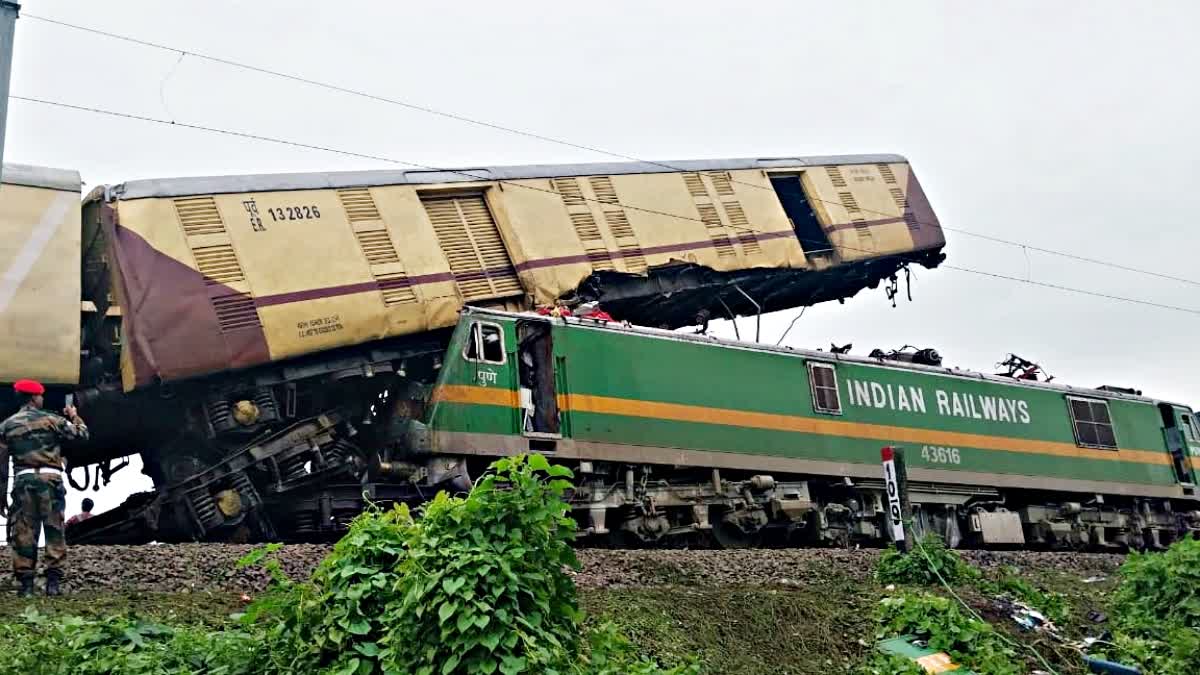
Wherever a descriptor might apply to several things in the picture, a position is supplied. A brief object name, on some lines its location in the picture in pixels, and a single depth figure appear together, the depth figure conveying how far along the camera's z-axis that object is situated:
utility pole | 5.93
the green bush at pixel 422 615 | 5.41
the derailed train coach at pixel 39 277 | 10.44
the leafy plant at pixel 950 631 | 7.80
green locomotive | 12.29
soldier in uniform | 8.05
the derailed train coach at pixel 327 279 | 11.34
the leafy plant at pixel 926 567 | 10.29
